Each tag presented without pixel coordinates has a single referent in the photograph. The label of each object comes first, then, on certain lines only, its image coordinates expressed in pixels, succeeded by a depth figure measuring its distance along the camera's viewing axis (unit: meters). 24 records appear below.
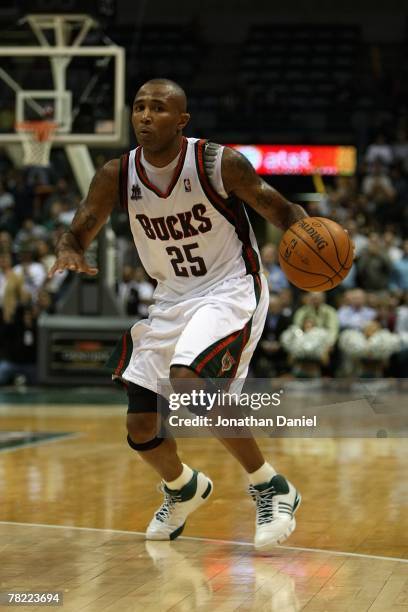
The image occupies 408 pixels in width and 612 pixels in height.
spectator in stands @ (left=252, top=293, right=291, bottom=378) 13.48
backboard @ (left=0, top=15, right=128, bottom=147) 13.53
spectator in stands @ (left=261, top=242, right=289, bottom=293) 14.47
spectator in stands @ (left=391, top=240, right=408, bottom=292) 14.91
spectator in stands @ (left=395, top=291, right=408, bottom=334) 13.40
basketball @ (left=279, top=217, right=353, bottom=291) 4.66
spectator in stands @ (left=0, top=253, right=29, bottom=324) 14.54
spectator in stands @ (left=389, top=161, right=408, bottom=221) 17.76
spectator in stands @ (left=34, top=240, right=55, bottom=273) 15.69
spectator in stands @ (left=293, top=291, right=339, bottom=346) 13.20
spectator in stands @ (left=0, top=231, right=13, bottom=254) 15.55
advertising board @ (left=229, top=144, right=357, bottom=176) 21.41
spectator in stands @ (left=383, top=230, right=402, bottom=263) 15.34
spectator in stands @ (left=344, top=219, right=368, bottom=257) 15.68
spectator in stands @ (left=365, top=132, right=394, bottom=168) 19.89
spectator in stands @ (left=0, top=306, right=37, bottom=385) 14.52
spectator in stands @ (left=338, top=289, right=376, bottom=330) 13.51
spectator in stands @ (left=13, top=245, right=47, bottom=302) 15.06
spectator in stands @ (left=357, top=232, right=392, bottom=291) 14.95
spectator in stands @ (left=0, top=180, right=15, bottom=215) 18.78
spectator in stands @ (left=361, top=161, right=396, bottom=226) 17.74
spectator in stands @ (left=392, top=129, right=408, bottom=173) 19.95
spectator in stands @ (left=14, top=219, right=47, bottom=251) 16.33
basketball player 4.74
